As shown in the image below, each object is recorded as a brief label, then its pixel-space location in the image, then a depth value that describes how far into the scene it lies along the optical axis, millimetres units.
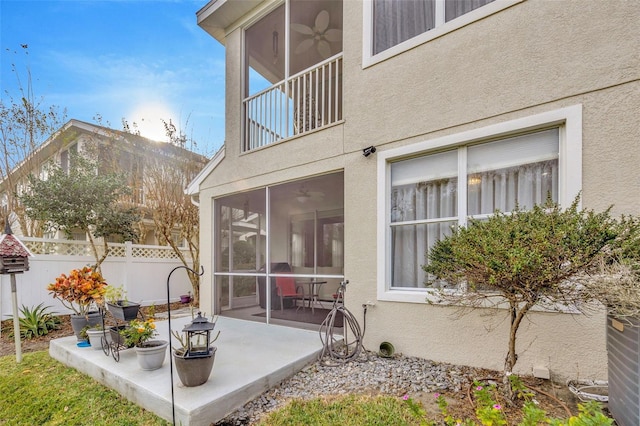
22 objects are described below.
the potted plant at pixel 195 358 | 3188
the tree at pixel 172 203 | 10648
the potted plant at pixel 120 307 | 4547
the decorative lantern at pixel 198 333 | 3252
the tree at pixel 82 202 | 8023
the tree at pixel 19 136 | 9871
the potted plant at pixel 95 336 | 4699
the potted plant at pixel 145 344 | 3754
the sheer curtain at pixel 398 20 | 4621
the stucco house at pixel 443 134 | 3297
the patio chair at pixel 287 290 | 7354
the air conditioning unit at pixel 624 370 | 2139
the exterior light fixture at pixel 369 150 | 4797
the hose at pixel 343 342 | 4355
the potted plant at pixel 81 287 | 4797
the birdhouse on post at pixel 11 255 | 4828
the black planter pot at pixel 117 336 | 4224
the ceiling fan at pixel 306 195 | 8028
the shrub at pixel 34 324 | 6688
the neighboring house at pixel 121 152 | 11164
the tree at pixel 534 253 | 2463
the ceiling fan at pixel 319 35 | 7022
